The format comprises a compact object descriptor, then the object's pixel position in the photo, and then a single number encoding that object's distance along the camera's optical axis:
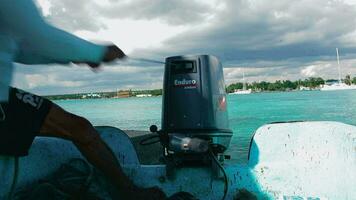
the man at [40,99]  2.14
